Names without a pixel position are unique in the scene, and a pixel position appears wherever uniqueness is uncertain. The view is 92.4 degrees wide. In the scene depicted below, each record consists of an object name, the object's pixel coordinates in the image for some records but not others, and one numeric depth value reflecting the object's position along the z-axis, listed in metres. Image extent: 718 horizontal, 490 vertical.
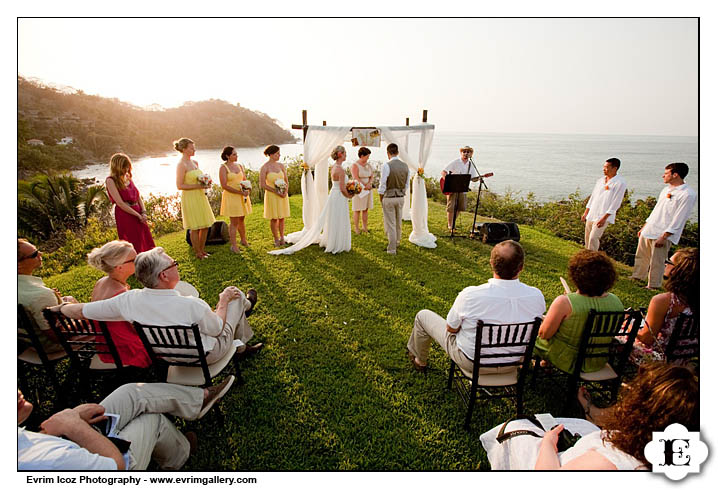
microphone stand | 7.95
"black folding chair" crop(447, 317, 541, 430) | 2.55
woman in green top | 2.69
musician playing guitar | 7.94
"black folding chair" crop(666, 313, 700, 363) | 2.62
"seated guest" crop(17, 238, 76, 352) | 2.81
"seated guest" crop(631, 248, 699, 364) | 2.57
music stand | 7.66
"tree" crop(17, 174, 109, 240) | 7.97
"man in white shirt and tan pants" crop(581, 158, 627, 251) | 5.99
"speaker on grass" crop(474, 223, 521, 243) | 7.73
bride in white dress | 6.84
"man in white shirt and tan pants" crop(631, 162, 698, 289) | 4.95
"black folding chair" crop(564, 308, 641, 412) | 2.62
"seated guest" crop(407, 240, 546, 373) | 2.61
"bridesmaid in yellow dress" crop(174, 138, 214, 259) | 6.06
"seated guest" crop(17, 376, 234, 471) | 1.79
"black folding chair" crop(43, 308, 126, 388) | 2.66
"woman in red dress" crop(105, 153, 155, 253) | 5.15
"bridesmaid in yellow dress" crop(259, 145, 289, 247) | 6.82
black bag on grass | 7.37
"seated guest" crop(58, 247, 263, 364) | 2.56
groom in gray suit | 6.77
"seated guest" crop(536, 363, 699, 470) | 1.48
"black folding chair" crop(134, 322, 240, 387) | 2.51
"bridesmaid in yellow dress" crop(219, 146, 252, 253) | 6.48
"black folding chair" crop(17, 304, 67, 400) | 2.77
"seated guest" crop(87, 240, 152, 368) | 2.81
